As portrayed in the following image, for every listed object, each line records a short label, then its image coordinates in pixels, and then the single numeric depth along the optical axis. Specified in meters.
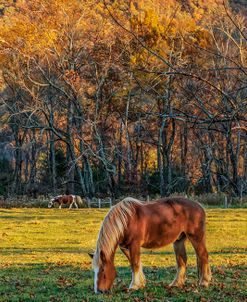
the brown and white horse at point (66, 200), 78.31
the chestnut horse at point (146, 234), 17.28
